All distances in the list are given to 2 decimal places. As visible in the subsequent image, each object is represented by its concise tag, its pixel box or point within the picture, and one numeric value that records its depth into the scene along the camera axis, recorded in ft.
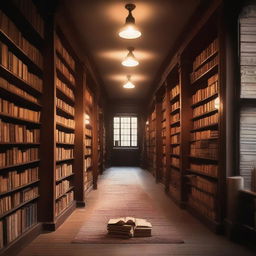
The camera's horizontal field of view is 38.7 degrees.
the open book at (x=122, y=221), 16.05
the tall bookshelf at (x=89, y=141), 31.26
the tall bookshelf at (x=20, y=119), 12.56
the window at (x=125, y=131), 64.39
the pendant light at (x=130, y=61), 25.03
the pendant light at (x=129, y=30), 17.83
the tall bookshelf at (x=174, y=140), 27.02
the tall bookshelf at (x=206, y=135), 16.48
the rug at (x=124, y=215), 15.26
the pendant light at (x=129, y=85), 35.78
